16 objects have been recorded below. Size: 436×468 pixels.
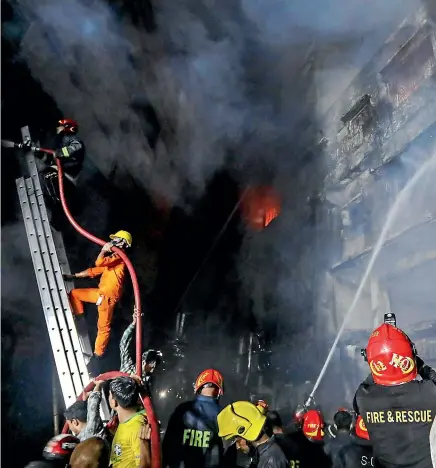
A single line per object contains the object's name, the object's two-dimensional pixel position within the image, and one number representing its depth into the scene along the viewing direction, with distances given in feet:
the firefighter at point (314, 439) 11.80
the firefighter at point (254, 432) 8.58
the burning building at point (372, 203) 27.53
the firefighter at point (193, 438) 10.89
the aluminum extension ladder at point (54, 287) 13.32
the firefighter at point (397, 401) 8.09
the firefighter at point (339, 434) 11.62
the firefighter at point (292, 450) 11.05
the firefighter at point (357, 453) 10.61
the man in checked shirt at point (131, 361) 13.62
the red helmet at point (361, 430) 10.92
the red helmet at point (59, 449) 7.72
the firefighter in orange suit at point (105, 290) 14.69
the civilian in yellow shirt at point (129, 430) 9.12
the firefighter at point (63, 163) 16.28
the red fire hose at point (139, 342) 9.29
